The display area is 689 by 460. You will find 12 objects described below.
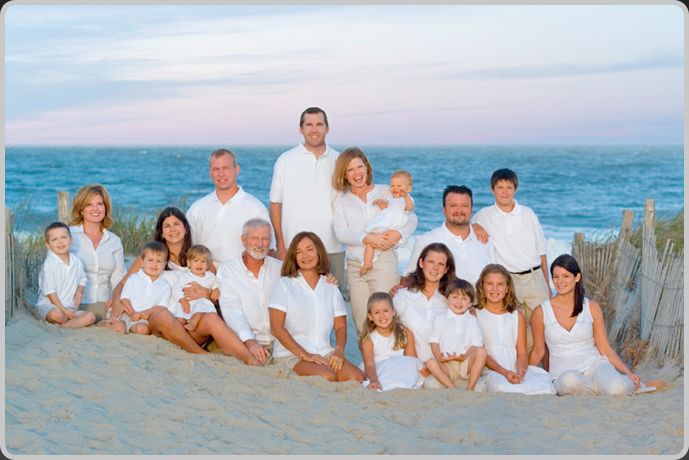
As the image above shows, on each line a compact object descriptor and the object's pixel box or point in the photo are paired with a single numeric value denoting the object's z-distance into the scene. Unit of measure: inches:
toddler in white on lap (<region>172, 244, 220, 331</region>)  322.7
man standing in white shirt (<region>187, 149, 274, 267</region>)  333.7
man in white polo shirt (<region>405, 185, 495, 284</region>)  320.5
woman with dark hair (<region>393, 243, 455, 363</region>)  309.1
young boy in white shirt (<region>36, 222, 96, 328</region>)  326.6
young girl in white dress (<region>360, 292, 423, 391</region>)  301.0
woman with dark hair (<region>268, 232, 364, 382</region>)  310.5
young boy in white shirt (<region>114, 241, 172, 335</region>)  323.0
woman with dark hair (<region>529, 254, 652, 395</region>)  305.9
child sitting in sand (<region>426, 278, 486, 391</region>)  303.4
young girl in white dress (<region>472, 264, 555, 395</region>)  306.8
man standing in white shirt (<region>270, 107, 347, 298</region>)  339.3
